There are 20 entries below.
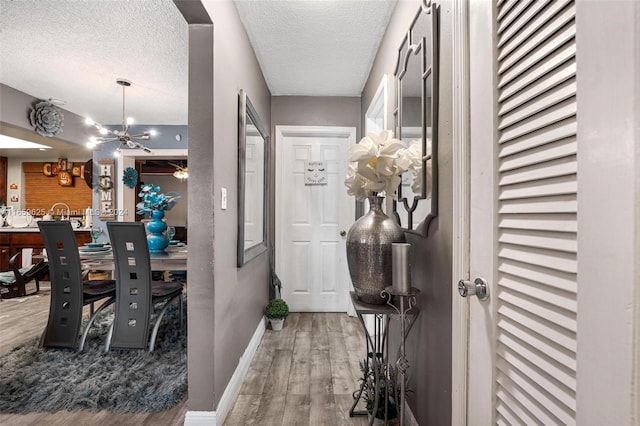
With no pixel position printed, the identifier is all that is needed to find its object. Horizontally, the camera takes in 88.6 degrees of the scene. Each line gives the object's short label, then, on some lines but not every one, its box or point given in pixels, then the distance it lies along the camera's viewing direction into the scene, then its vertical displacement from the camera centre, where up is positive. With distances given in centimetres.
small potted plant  310 -96
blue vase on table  307 -23
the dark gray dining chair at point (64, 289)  259 -63
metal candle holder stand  128 -41
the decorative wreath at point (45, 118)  393 +113
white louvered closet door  62 +0
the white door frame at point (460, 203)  102 +3
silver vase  142 -19
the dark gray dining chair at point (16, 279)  407 -85
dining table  268 -41
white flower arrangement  139 +22
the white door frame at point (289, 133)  356 +86
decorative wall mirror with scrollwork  133 +47
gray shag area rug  188 -109
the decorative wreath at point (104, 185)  504 +40
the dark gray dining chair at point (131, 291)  251 -63
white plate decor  564 -16
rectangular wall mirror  214 +24
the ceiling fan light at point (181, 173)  655 +76
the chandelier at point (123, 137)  369 +90
